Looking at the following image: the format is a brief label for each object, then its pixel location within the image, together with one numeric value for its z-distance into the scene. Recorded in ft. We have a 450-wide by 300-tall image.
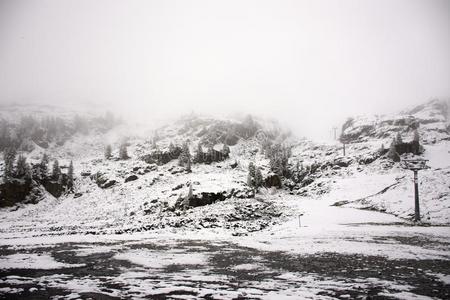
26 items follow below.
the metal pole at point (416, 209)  110.22
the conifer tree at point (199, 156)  269.23
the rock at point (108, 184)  220.33
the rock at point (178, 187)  186.50
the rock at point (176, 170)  239.30
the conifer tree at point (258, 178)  203.59
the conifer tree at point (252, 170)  202.94
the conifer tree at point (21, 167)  203.72
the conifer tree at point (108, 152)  293.23
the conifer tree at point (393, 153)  242.58
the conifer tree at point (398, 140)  254.88
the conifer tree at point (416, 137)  255.76
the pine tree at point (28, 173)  202.95
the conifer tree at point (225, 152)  281.87
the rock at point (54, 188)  211.20
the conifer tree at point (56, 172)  219.20
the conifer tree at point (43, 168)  216.54
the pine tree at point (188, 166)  240.42
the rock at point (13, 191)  185.68
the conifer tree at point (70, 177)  219.20
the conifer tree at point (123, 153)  285.84
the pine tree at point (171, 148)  273.64
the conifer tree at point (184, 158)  254.06
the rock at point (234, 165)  254.92
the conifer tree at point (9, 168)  195.48
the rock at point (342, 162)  261.24
